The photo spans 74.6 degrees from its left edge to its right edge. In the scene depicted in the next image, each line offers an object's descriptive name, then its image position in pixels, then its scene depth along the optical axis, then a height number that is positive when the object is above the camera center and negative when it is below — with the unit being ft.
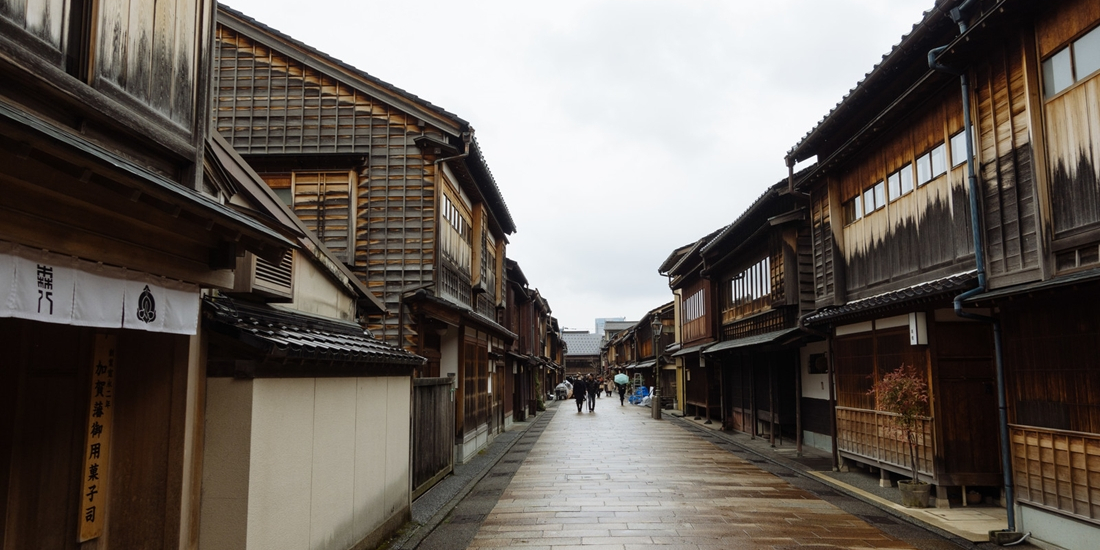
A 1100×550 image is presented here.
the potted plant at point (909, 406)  42.37 -2.50
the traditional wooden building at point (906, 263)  42.29 +6.80
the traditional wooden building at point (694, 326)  108.68 +6.48
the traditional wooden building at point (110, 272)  15.93 +2.47
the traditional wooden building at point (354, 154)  60.29 +18.25
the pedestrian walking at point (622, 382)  193.47 -3.99
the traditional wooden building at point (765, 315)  67.05 +5.53
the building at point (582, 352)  385.29 +8.35
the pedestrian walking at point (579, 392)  156.87 -5.35
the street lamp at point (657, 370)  131.75 -0.78
